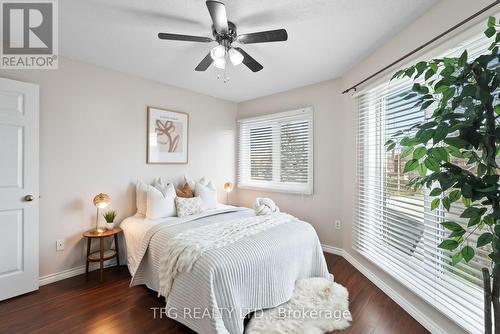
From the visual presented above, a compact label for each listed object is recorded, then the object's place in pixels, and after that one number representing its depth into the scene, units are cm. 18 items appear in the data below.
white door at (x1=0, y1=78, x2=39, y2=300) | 220
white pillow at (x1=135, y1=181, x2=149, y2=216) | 299
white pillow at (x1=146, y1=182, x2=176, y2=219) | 285
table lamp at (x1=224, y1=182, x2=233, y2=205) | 416
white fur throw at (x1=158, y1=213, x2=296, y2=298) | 183
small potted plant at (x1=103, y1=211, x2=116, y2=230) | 279
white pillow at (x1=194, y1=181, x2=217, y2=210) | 339
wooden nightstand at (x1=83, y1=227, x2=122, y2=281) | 255
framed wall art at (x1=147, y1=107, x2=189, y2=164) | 334
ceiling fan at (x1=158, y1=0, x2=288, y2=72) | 164
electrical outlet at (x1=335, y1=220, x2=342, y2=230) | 327
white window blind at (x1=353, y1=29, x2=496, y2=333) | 155
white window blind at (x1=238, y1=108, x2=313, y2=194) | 365
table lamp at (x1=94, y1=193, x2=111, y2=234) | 266
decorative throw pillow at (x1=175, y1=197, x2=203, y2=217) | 299
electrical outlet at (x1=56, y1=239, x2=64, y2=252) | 258
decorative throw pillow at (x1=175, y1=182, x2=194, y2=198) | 332
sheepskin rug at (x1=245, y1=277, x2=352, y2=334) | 178
